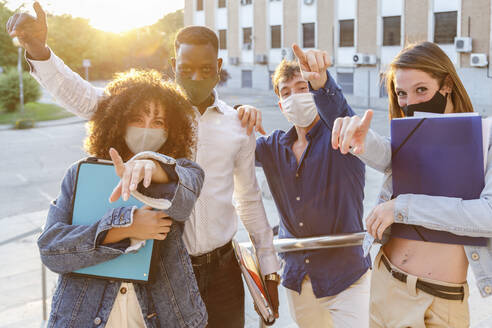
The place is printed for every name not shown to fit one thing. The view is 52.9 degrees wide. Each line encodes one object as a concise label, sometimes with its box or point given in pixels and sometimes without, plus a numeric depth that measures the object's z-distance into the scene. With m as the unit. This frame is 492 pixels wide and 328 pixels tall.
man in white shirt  2.23
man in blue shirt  2.72
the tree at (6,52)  33.71
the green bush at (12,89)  25.69
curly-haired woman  1.73
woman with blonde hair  1.84
